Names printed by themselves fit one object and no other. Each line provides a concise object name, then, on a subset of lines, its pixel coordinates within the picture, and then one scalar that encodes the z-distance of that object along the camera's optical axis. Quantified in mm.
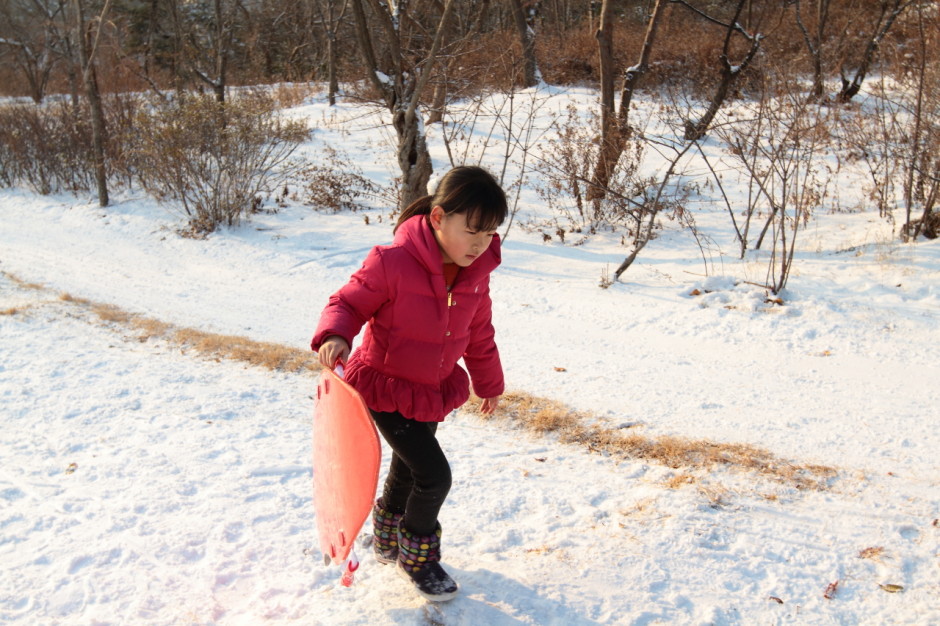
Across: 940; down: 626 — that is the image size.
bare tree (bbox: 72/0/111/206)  11483
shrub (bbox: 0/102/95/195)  13398
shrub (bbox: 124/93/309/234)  9875
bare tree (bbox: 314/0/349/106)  18656
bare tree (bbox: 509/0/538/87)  16719
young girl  2299
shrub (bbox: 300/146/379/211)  11523
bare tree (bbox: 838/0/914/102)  12859
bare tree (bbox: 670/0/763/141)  9570
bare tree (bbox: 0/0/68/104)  25303
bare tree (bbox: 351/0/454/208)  8328
